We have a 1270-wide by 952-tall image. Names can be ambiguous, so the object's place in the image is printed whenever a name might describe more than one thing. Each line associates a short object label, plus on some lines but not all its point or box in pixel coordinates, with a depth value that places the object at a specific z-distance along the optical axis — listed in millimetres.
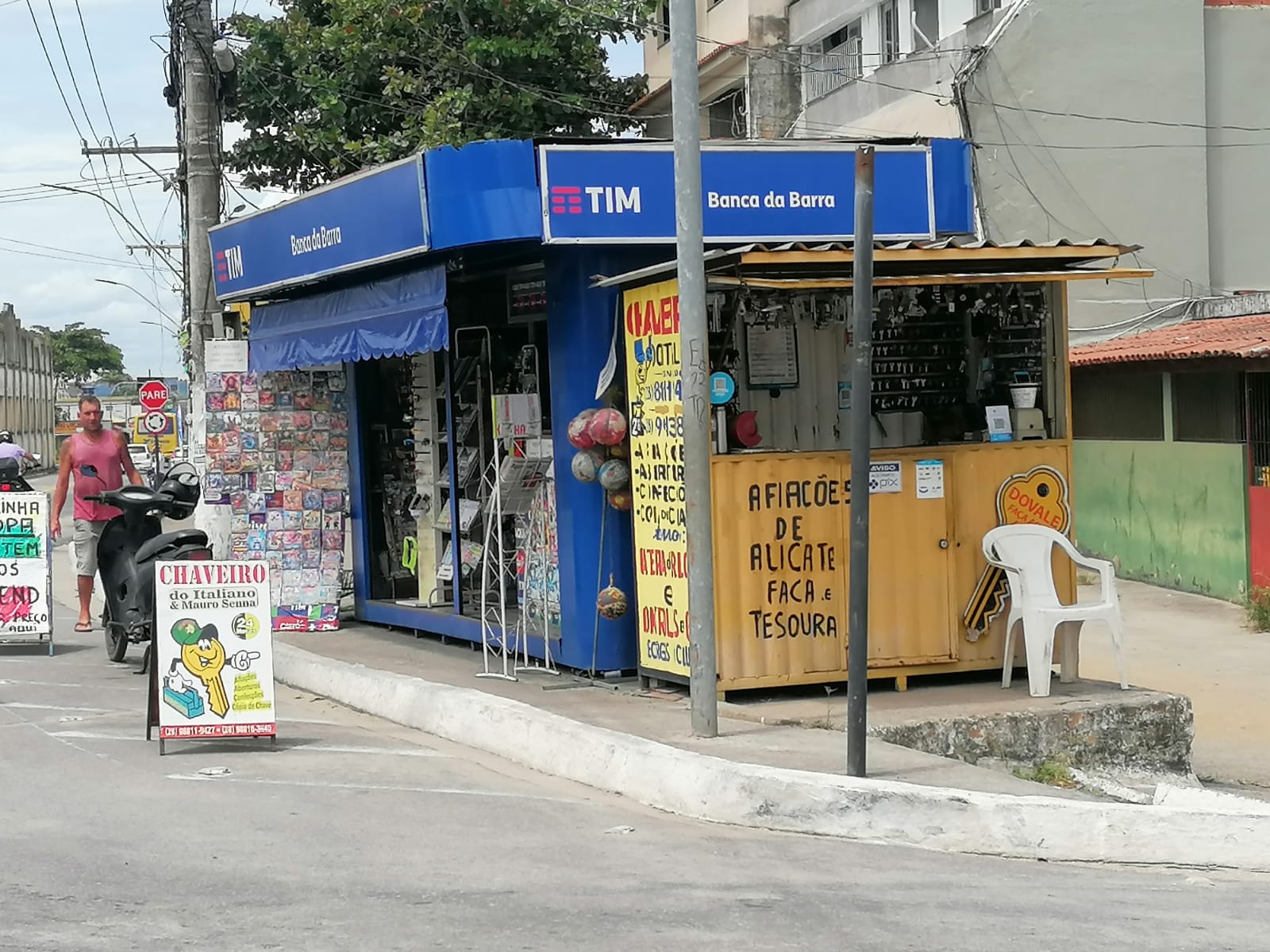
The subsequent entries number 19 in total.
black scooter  10898
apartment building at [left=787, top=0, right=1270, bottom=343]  20734
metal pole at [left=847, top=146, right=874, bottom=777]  6613
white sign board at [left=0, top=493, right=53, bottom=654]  12227
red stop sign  30922
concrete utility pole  15578
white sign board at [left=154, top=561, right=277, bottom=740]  8164
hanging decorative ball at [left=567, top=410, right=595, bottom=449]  9648
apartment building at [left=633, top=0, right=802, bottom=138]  26734
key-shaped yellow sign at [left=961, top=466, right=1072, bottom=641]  9188
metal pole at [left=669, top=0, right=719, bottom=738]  7422
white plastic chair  8719
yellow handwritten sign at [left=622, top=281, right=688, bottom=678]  8961
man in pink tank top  12523
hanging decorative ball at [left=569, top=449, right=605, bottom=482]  9719
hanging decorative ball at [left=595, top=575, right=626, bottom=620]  9734
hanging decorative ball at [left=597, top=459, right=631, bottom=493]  9703
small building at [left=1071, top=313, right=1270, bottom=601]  15375
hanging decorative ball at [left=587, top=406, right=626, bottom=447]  9586
